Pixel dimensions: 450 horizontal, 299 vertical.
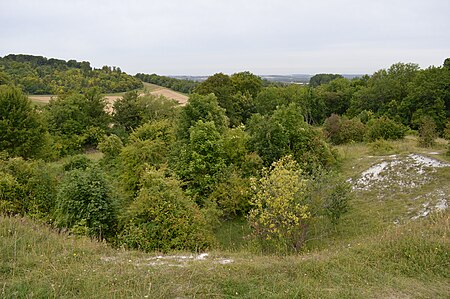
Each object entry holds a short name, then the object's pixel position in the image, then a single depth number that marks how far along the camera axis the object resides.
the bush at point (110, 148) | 23.19
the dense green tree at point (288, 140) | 19.05
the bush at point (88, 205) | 11.95
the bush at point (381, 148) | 21.38
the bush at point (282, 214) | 10.09
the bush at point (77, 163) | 20.95
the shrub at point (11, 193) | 14.12
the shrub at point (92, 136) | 35.50
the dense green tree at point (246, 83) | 46.94
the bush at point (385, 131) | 27.11
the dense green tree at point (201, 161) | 17.45
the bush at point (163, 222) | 10.57
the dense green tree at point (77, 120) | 34.44
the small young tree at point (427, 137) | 22.39
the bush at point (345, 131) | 30.06
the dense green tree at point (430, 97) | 37.28
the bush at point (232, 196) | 16.30
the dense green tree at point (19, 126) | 24.69
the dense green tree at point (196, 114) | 19.91
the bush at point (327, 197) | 11.78
